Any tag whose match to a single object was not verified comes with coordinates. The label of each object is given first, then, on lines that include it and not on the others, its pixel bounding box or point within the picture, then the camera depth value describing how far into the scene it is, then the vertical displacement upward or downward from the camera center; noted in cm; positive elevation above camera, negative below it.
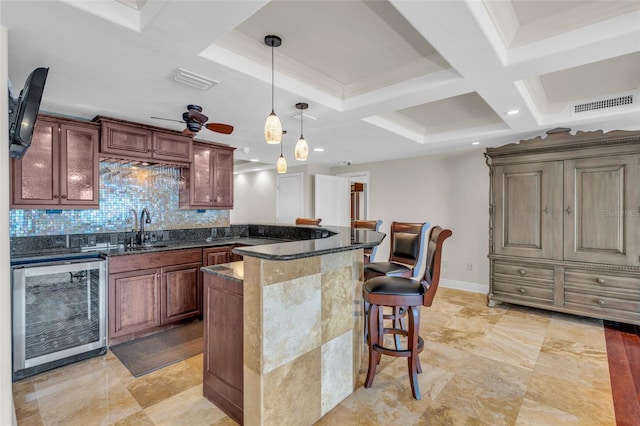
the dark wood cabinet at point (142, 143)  321 +78
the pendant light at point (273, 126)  212 +61
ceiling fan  269 +81
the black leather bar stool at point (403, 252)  280 -40
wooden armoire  330 -14
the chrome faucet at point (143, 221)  357 -10
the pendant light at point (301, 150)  261 +53
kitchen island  165 -72
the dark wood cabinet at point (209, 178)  400 +46
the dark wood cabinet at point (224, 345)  187 -85
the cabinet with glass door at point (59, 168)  280 +42
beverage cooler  237 -83
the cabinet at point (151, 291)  293 -82
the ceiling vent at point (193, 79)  220 +99
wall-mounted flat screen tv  167 +58
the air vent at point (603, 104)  313 +114
